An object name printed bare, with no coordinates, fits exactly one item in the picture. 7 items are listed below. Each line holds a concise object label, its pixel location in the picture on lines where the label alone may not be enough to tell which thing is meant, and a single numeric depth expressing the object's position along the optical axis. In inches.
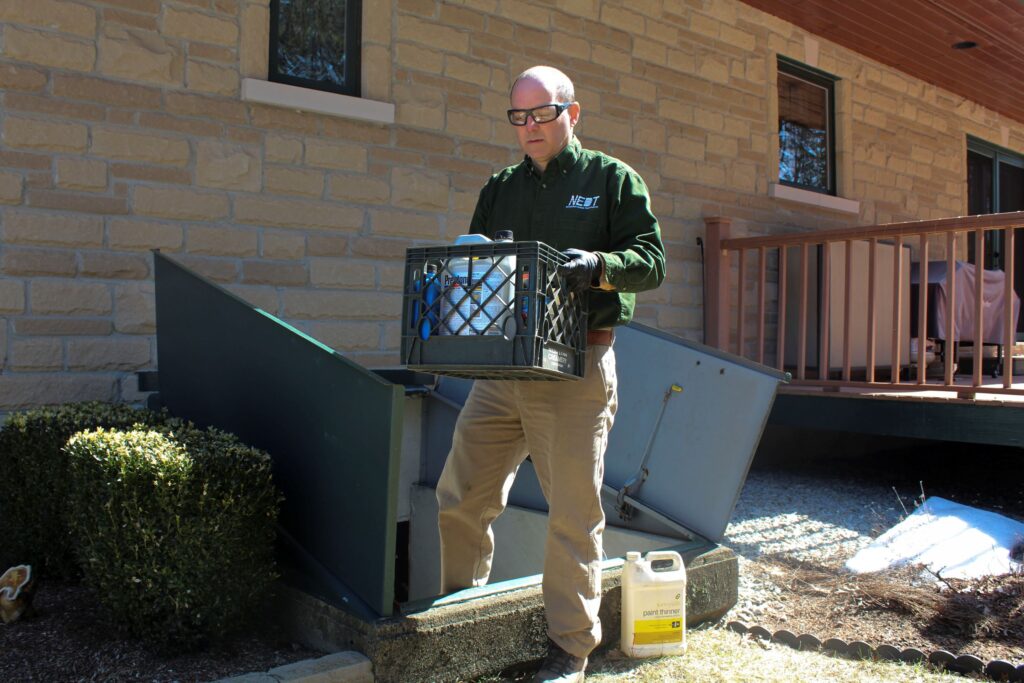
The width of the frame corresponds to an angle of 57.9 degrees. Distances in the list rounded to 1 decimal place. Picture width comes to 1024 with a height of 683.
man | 108.4
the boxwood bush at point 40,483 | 130.2
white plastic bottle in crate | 95.4
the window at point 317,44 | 195.8
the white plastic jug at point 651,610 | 127.8
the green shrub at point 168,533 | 107.2
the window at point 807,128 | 322.7
